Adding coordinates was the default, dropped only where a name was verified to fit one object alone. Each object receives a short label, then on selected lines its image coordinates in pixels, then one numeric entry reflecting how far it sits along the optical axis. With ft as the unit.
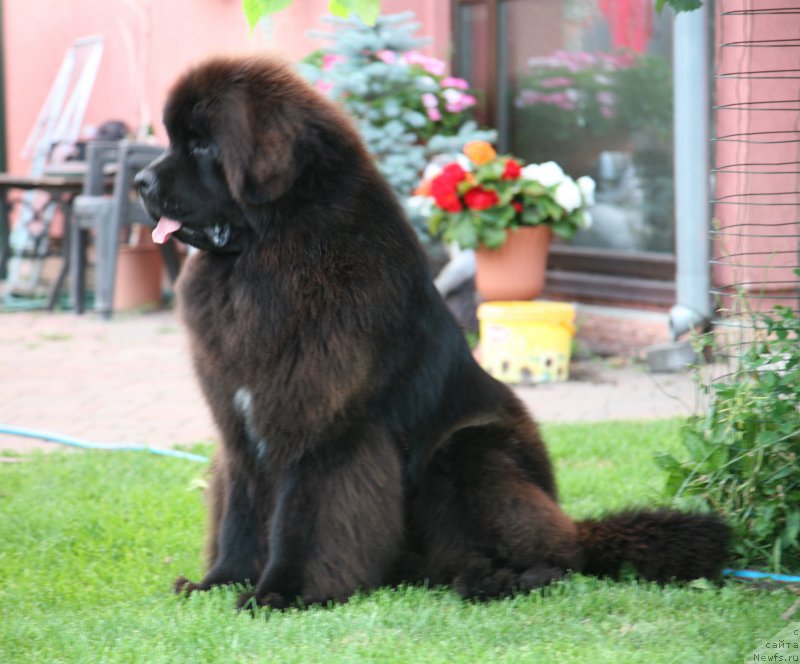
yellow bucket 21.76
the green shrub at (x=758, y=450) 10.85
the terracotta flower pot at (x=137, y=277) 32.35
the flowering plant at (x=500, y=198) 22.49
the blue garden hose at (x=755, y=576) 10.62
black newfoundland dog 9.78
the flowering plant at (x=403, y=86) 25.76
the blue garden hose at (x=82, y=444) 16.81
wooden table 31.48
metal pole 21.62
